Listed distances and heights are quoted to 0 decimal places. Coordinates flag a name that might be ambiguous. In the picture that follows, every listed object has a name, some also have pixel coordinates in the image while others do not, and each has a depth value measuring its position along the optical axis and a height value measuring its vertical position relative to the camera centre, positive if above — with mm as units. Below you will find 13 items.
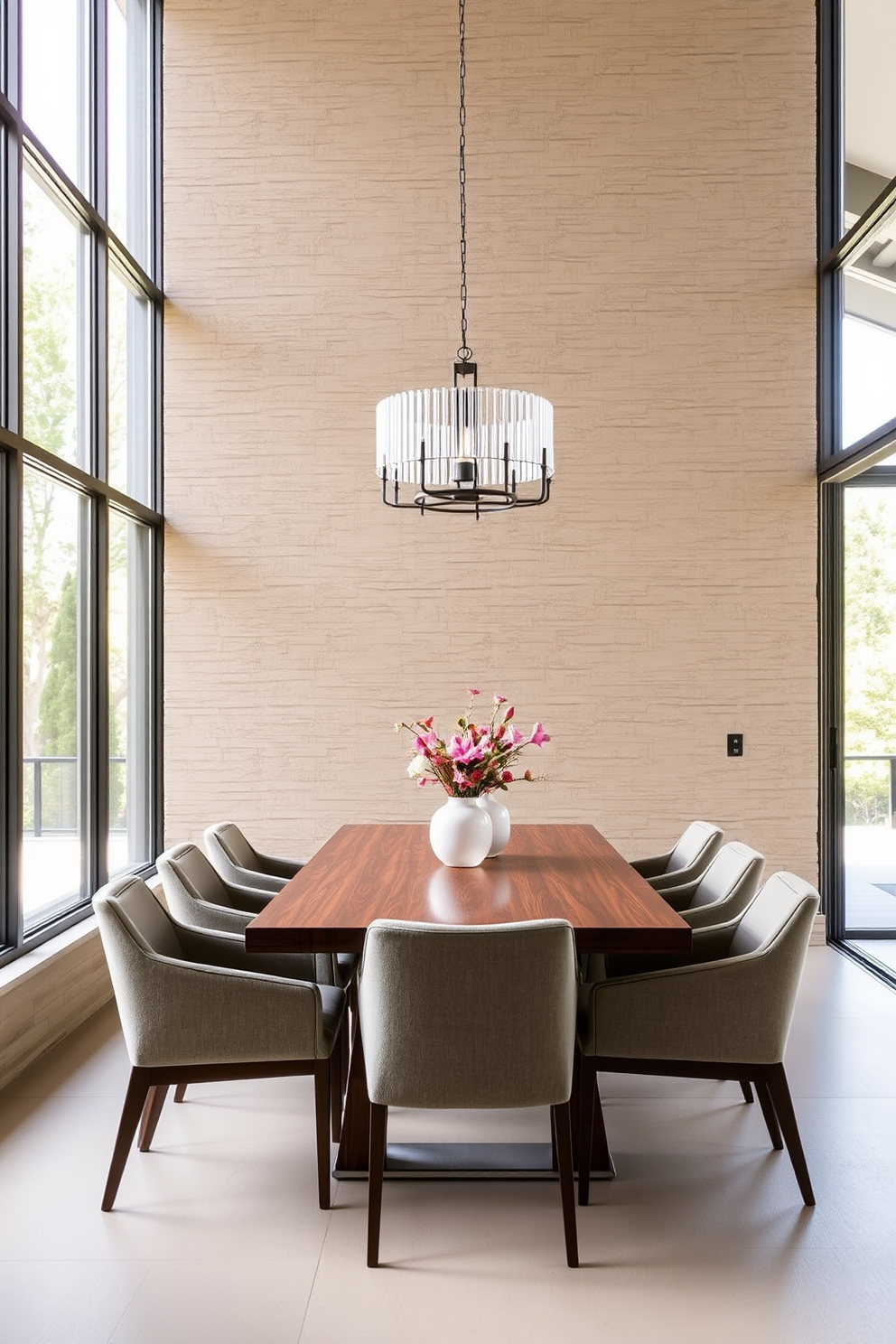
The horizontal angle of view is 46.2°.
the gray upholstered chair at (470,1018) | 2318 -811
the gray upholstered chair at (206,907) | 3242 -788
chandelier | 3207 +697
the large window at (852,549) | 5191 +560
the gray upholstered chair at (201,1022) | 2666 -935
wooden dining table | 2576 -686
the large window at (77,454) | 3809 +882
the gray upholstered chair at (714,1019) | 2650 -922
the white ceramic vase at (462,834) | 3404 -575
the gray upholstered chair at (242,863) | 3816 -784
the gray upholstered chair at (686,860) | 3746 -761
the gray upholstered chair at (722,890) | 3229 -751
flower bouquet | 3393 -388
